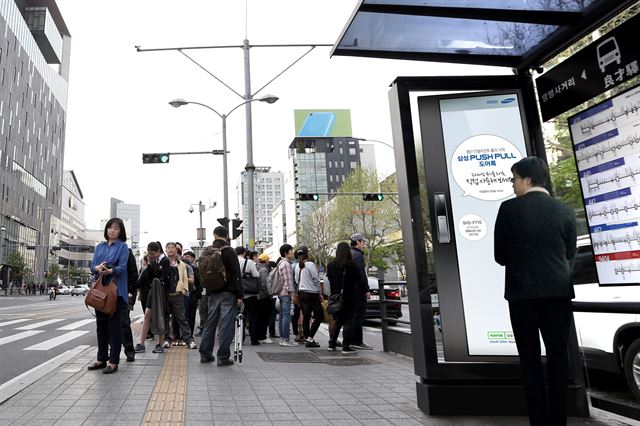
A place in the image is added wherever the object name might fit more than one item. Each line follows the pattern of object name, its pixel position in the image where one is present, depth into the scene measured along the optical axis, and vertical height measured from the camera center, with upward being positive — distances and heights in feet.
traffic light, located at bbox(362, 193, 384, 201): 83.10 +15.18
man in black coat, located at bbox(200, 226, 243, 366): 22.49 -0.38
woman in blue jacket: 19.69 +1.05
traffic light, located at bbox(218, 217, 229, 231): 54.08 +8.34
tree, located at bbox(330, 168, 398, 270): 150.20 +23.64
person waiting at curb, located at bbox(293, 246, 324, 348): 30.17 -0.11
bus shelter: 12.37 +3.83
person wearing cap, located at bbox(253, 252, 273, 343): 31.41 -0.44
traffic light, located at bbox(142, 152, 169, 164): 58.13 +16.74
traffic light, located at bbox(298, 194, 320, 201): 80.28 +15.34
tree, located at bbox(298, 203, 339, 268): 171.73 +20.07
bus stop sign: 11.30 +5.05
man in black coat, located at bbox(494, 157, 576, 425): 10.43 -0.24
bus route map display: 11.46 +2.20
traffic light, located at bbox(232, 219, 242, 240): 52.60 +7.42
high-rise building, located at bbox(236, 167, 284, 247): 578.86 +116.88
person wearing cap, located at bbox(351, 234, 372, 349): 27.73 -0.38
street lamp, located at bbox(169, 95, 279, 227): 53.26 +20.79
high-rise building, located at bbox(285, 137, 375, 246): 444.31 +115.70
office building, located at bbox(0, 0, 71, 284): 212.23 +91.45
